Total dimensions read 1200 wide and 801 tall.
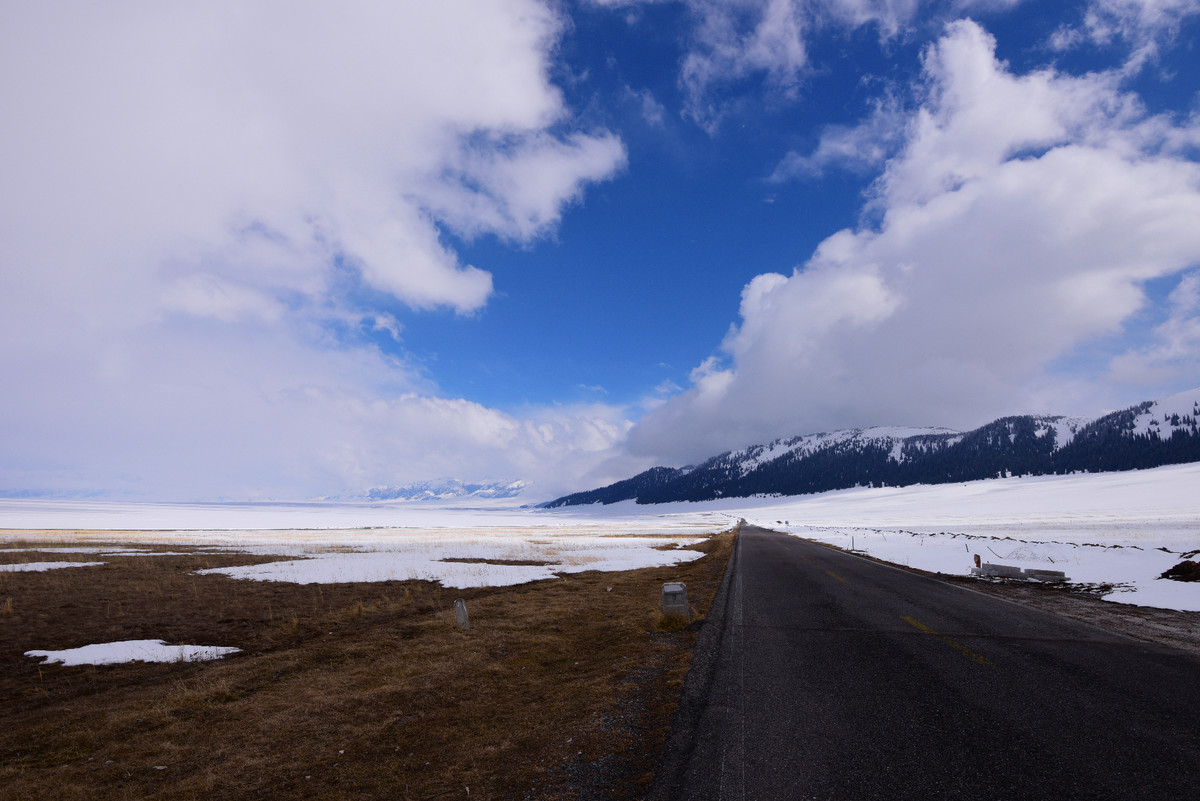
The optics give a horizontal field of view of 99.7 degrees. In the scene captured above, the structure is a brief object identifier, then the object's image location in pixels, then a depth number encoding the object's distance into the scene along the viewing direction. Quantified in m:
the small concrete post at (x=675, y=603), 13.23
